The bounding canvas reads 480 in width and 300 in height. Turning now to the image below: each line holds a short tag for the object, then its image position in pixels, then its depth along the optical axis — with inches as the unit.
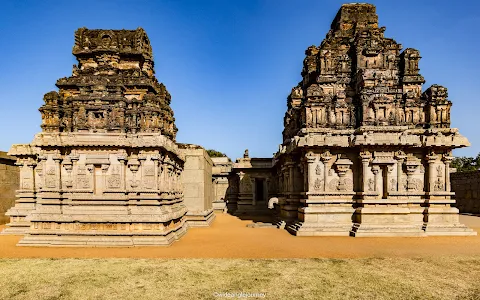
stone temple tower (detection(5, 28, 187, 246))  473.1
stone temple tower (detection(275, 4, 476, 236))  580.4
